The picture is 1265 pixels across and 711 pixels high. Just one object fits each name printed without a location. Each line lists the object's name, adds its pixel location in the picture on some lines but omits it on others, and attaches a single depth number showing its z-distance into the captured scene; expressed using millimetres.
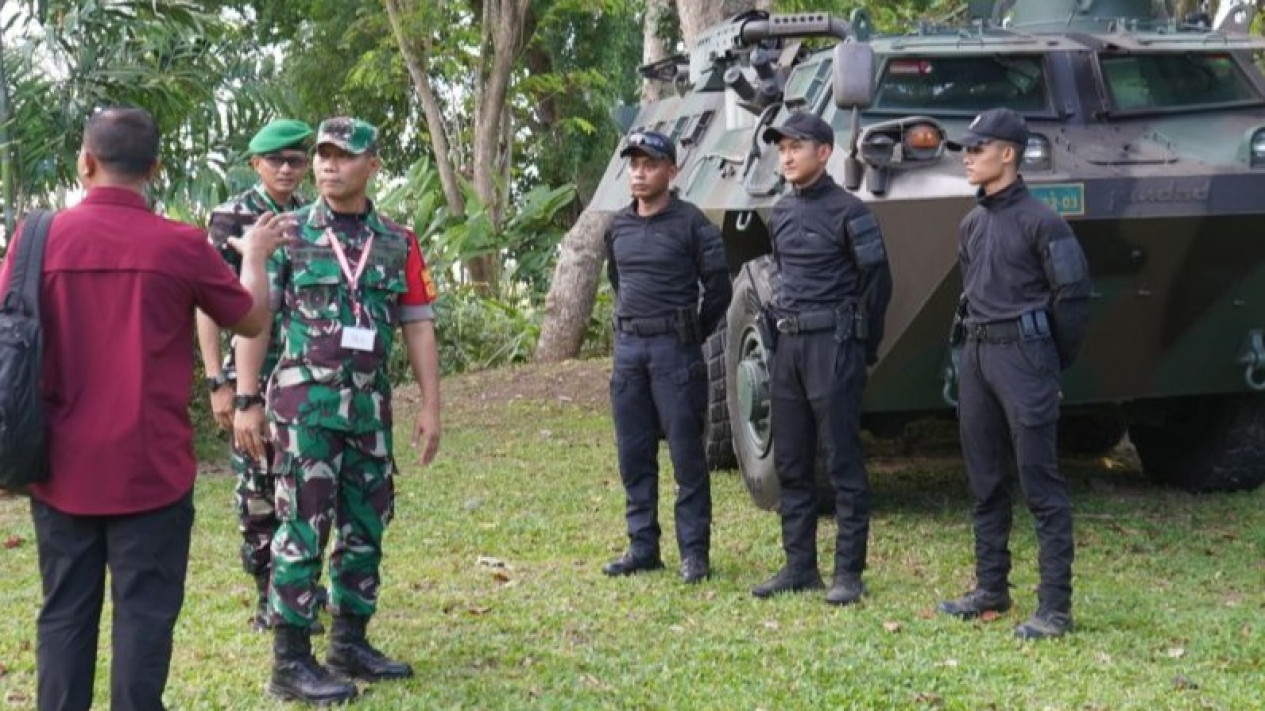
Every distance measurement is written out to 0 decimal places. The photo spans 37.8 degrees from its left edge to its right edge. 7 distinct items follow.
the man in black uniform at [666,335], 6969
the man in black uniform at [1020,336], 5992
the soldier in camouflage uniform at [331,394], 5223
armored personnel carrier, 7117
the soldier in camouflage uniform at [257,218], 5754
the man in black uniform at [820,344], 6629
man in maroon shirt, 4293
